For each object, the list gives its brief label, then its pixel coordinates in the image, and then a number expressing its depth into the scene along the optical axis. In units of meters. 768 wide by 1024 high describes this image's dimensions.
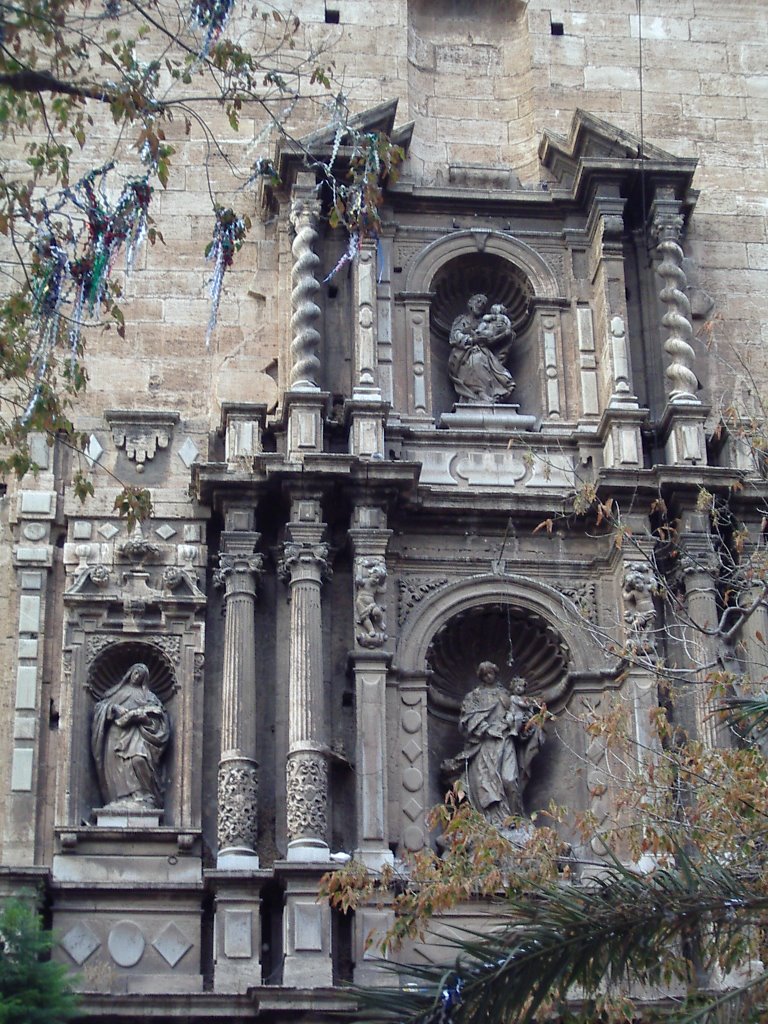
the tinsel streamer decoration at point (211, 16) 13.41
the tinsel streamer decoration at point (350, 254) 18.37
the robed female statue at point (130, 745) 16.86
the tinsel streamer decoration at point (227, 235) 14.19
